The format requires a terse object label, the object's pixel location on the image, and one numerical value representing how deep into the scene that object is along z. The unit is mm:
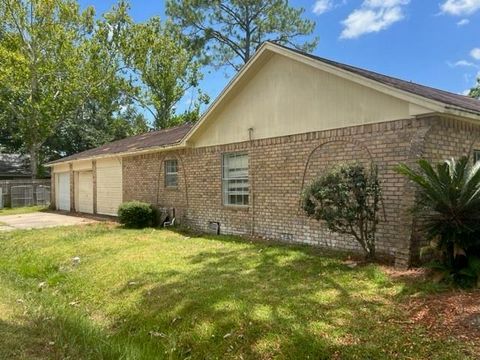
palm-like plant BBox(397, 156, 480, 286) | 6555
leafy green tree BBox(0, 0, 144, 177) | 29328
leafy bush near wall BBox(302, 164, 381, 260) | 8148
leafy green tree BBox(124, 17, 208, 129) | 36344
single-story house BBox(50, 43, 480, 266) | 8336
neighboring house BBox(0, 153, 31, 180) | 38062
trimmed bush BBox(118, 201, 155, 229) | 15336
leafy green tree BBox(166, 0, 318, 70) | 33156
